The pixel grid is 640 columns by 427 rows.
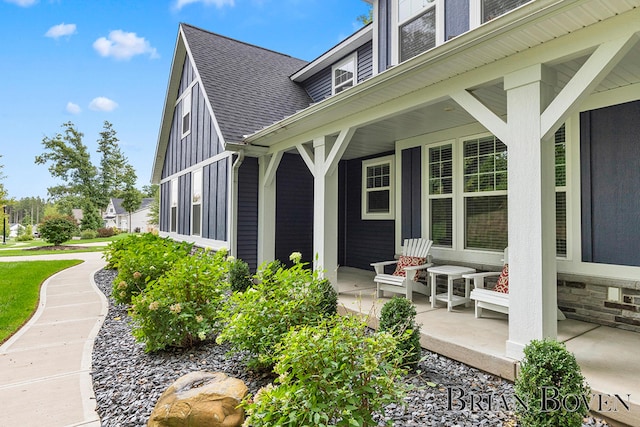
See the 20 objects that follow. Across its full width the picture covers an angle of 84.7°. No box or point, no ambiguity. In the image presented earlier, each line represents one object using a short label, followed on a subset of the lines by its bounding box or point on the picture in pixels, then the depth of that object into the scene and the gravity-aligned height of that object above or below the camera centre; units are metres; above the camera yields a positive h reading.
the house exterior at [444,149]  2.67 +1.01
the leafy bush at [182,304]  3.45 -0.82
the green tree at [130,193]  32.62 +2.77
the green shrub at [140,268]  5.13 -0.68
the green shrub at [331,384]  1.66 -0.79
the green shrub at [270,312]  2.81 -0.74
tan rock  2.13 -1.14
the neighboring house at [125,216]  37.25 +0.75
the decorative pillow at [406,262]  5.15 -0.60
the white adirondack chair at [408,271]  4.67 -0.69
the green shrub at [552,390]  1.88 -0.93
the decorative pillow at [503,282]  3.86 -0.68
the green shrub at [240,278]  5.82 -0.92
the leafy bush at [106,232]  26.34 -0.71
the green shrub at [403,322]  2.78 -0.82
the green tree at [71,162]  30.12 +5.27
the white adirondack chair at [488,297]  3.61 -0.80
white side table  4.30 -0.80
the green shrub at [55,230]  16.61 -0.36
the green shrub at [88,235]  25.64 -0.90
